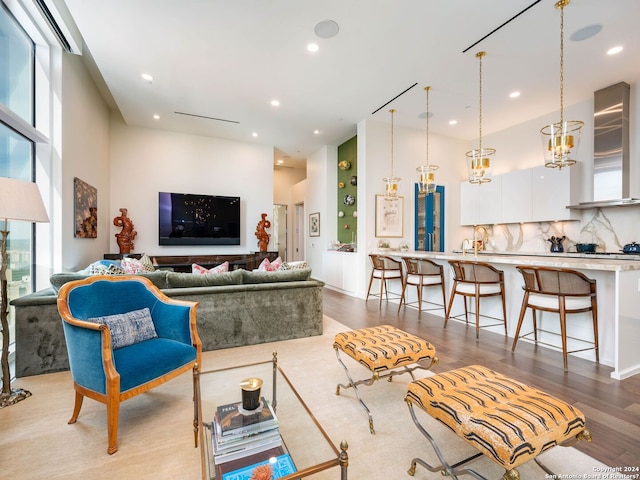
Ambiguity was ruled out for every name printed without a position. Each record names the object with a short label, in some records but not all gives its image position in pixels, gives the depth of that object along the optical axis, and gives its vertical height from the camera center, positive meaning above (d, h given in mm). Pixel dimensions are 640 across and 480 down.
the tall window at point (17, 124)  2801 +1103
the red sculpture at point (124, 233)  5750 +107
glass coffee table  1110 -853
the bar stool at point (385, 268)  4902 -496
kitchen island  2379 -682
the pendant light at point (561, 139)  2740 +964
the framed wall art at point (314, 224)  7566 +387
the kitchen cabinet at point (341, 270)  5801 -676
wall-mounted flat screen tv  6301 +435
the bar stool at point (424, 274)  4168 -503
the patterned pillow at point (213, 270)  3288 -361
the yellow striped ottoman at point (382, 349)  1820 -737
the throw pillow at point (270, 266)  3599 -346
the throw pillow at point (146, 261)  3734 -362
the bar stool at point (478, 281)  3338 -497
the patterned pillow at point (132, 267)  3189 -329
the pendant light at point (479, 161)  3518 +952
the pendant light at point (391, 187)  4676 +845
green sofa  2418 -731
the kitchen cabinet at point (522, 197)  4902 +805
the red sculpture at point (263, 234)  6922 +111
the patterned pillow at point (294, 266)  3622 -348
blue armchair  1662 -674
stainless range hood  4266 +1384
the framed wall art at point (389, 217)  5746 +452
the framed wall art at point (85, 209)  4004 +437
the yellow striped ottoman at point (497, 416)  1049 -717
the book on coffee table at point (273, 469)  1087 -891
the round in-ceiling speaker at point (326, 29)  3055 +2277
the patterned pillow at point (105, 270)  2744 -305
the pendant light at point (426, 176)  4086 +890
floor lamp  1804 +159
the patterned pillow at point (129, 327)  1963 -629
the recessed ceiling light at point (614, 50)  3475 +2304
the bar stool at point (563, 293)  2543 -490
